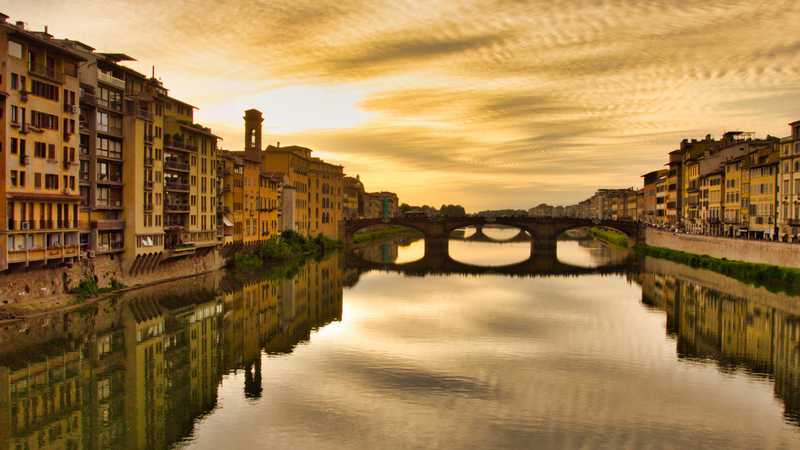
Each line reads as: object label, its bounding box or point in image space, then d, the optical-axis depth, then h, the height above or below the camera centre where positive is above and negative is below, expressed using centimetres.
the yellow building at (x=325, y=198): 11138 +224
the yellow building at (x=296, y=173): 10031 +558
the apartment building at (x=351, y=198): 17382 +336
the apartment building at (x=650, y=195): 14188 +410
